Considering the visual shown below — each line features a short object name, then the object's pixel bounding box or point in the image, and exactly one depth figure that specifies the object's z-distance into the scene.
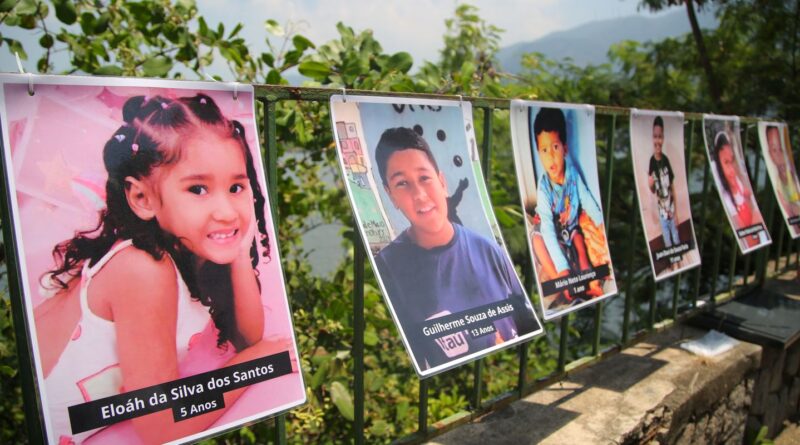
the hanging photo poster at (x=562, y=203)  1.85
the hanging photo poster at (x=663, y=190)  2.34
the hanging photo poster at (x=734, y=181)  2.86
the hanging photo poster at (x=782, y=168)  3.34
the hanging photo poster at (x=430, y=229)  1.39
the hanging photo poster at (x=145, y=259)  0.96
